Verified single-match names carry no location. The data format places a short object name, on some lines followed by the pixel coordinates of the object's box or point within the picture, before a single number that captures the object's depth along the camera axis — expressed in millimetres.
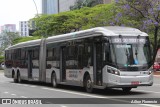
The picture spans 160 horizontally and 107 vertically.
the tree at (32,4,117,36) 47562
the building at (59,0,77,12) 135812
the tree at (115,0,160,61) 36969
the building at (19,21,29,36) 192875
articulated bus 17438
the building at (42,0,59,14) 173125
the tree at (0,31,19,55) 122075
